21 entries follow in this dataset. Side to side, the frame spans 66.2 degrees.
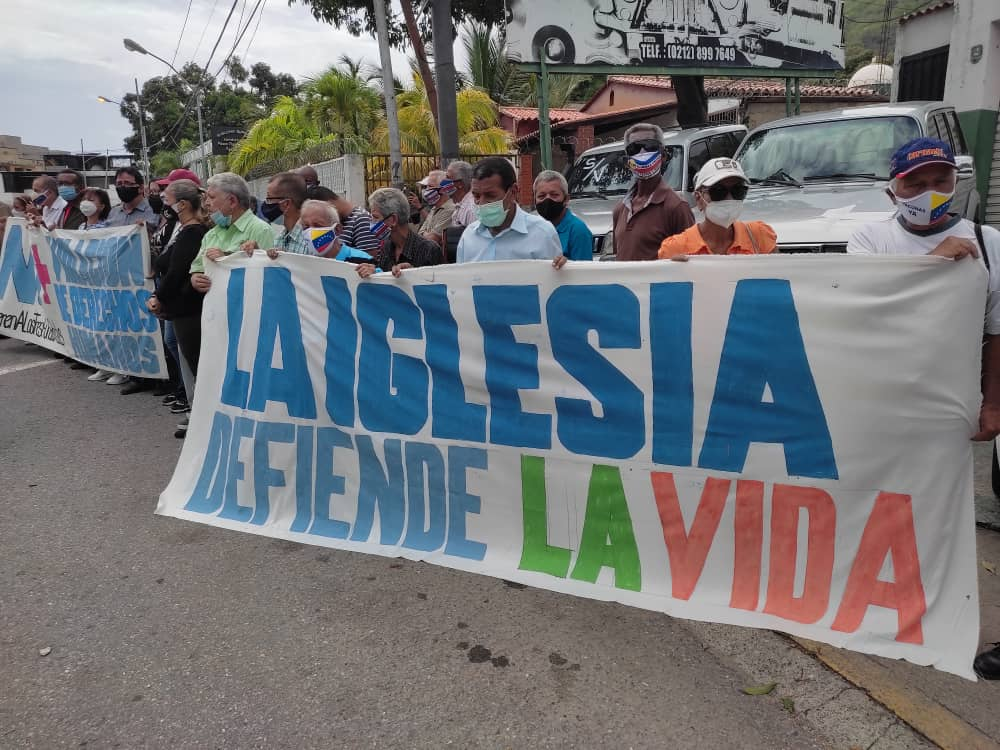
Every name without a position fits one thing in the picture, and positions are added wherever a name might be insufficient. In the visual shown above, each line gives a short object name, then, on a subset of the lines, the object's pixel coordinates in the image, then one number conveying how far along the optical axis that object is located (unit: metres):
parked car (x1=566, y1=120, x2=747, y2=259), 7.22
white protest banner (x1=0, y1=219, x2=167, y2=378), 7.06
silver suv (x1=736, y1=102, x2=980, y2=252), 5.14
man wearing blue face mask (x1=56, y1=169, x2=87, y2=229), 8.98
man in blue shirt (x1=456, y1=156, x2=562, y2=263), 4.00
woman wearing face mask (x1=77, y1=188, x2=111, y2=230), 8.12
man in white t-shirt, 2.59
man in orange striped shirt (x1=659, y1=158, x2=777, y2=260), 3.37
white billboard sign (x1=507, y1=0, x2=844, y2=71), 12.00
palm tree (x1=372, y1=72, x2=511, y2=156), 17.47
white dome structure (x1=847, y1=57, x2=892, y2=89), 26.24
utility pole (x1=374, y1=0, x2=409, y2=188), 12.93
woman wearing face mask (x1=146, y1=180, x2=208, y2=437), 5.38
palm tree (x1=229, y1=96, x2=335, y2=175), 20.88
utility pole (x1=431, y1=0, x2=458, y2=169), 9.74
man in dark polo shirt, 4.48
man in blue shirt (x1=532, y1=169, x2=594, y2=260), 4.77
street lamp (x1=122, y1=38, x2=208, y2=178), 29.23
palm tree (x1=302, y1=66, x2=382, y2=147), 20.09
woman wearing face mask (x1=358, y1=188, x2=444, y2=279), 4.80
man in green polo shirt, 5.02
